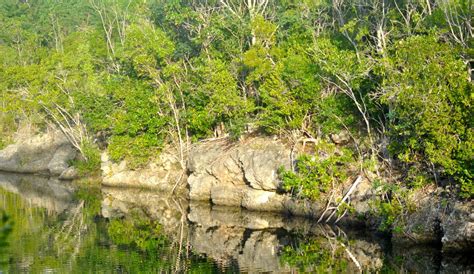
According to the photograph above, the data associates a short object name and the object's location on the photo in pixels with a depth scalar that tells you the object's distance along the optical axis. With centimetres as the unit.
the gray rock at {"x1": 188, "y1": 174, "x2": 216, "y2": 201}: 3762
